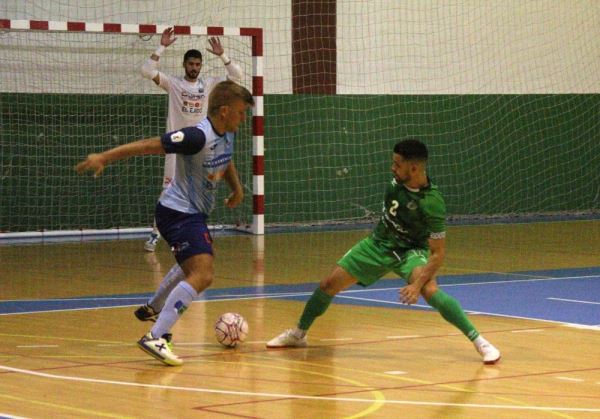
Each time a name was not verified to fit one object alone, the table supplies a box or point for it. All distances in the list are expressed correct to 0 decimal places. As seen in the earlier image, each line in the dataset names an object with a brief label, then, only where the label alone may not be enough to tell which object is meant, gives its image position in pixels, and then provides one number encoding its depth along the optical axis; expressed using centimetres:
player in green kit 1373
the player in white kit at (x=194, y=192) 1346
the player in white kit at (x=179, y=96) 2603
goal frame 2901
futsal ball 1449
